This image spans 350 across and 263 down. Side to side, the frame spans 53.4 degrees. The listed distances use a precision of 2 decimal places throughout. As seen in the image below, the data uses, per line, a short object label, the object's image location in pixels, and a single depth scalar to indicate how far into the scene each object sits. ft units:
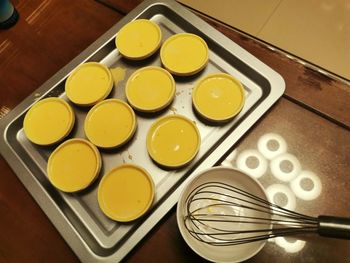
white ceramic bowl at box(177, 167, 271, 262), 2.30
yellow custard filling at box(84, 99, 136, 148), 2.85
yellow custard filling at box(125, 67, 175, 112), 2.93
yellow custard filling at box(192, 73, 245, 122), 2.83
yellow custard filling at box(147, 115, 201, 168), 2.74
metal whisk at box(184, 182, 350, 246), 2.30
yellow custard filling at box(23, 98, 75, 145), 2.93
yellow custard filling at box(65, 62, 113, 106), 3.02
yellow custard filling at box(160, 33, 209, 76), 3.01
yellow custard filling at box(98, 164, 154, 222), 2.60
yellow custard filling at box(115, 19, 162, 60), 3.13
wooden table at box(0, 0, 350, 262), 2.50
